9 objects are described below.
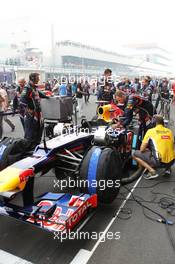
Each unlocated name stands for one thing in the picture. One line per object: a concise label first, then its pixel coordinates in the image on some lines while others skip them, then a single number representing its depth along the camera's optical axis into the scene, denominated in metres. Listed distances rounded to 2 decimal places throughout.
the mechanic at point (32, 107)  4.96
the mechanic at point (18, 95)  7.01
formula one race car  2.45
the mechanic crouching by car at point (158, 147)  4.23
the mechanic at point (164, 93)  10.69
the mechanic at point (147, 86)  9.34
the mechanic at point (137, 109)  4.65
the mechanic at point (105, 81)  6.50
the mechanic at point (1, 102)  7.04
